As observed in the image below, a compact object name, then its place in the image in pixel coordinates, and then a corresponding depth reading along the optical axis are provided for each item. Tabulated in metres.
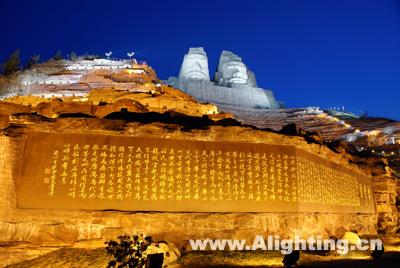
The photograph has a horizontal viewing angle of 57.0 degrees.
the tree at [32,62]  46.71
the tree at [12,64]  45.19
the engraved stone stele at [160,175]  7.90
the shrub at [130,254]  5.74
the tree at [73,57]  47.22
